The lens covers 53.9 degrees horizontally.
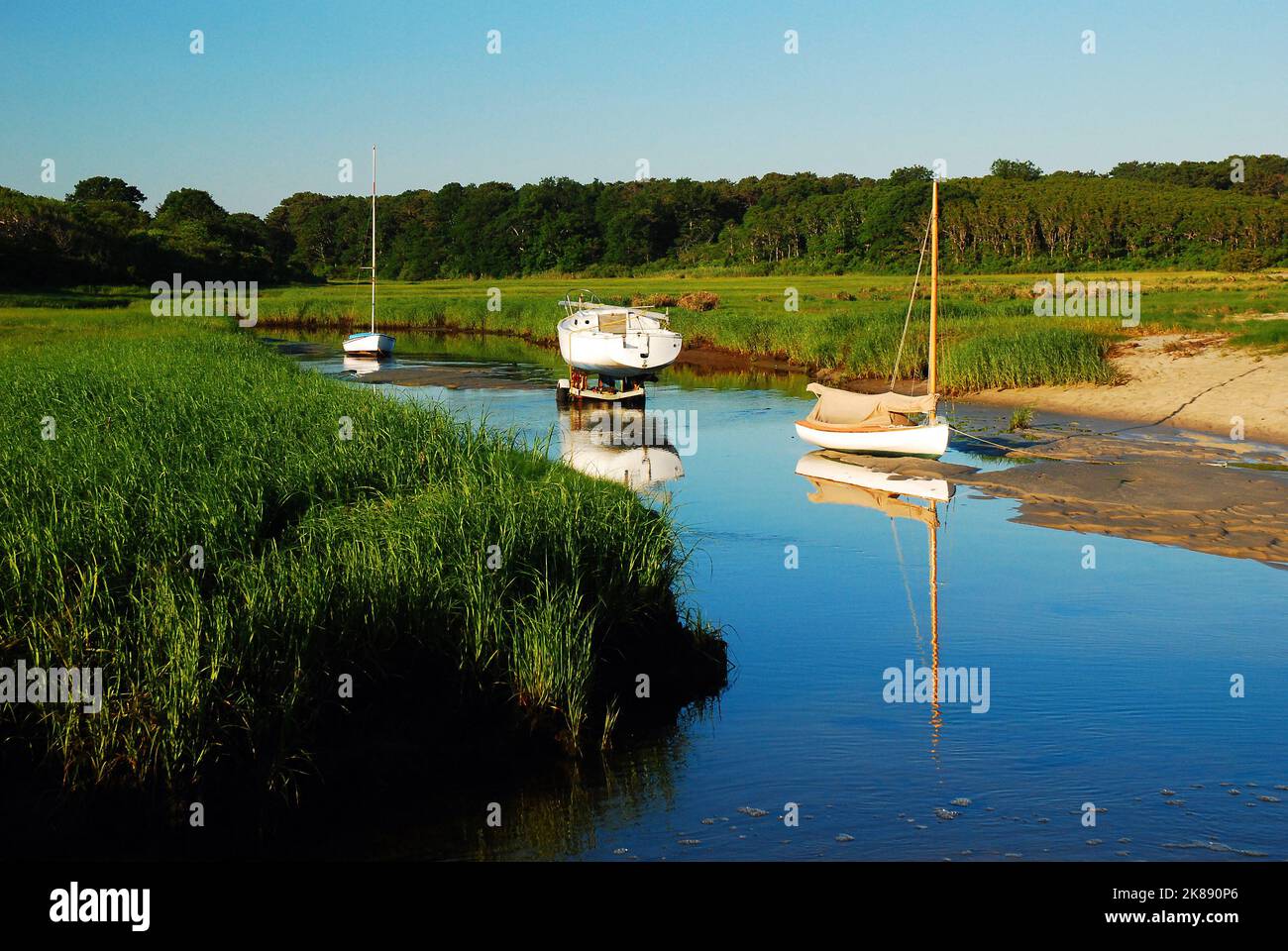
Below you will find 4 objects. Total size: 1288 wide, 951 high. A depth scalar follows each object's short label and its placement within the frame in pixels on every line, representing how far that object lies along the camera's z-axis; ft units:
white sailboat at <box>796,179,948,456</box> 84.23
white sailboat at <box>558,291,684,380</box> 118.42
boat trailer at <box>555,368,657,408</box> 121.19
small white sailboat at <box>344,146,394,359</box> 171.12
